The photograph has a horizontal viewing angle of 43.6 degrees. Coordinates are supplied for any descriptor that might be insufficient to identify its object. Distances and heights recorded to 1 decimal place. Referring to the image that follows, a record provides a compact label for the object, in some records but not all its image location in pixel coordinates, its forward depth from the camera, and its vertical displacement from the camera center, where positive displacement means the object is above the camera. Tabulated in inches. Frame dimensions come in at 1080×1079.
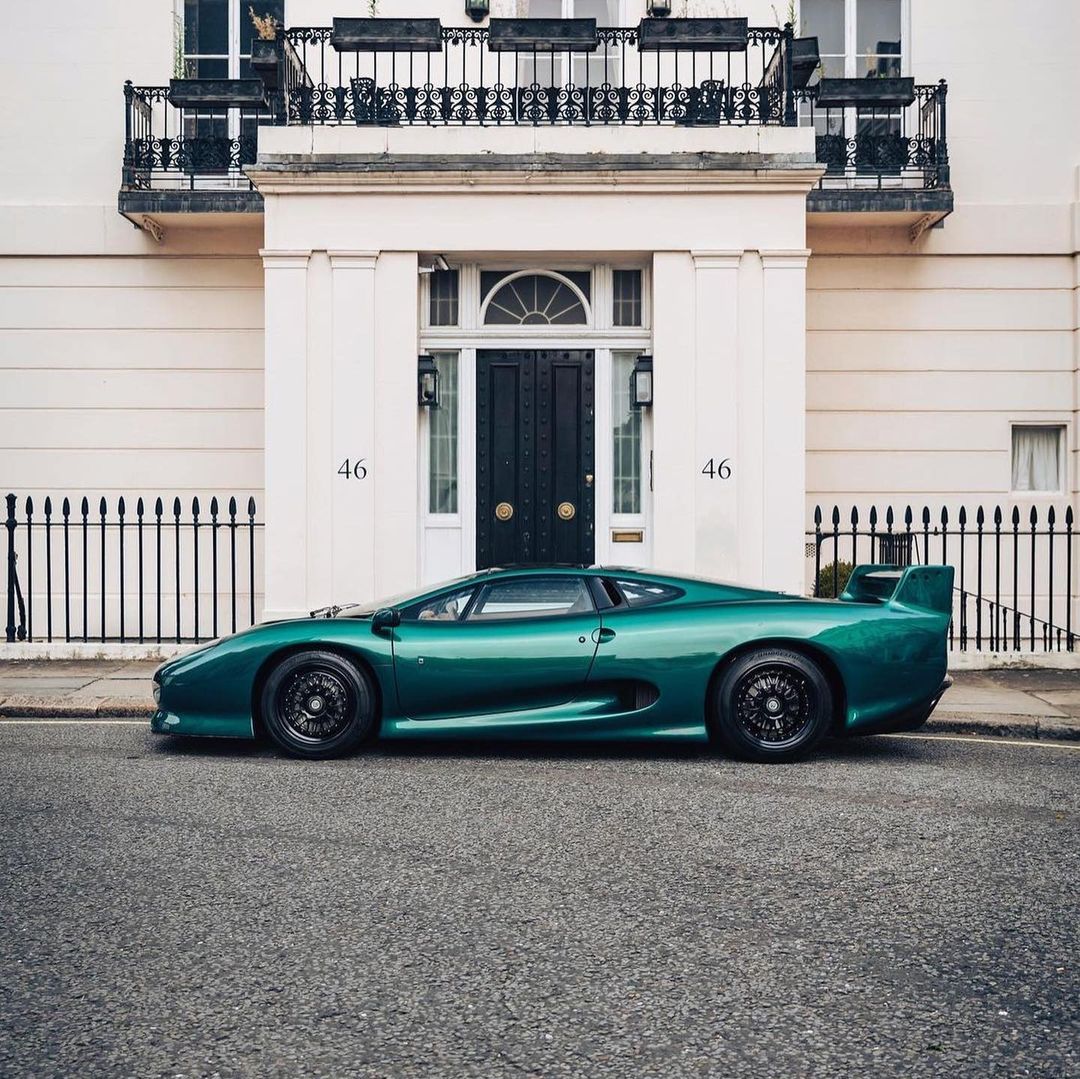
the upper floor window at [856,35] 575.5 +202.9
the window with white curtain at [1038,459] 574.6 +20.8
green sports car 310.0 -39.3
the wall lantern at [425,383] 518.0 +48.3
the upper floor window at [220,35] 581.3 +204.5
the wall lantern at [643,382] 517.3 +48.5
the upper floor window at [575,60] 550.9 +183.9
